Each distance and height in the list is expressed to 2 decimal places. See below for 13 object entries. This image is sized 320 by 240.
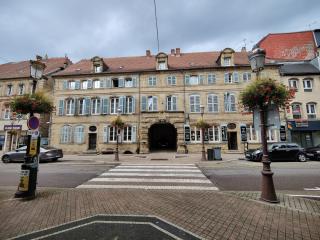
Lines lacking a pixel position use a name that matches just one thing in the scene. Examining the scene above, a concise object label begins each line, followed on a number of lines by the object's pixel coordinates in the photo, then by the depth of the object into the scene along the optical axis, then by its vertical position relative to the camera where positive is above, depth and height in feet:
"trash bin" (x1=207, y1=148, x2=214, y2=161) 49.06 -3.99
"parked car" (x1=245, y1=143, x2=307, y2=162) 46.68 -3.42
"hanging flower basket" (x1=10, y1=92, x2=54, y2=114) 22.12 +4.66
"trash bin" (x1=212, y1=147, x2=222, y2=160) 48.96 -3.47
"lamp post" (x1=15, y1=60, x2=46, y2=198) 17.25 -3.17
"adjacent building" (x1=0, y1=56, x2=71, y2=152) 83.05 +17.45
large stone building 73.36 +16.20
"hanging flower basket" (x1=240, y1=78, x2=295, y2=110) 18.28 +4.58
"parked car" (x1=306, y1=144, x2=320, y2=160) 49.25 -3.61
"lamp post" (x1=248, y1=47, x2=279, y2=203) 16.07 -0.30
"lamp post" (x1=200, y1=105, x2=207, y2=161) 48.41 -4.47
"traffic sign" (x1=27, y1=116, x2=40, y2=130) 18.39 +1.87
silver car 46.68 -3.58
